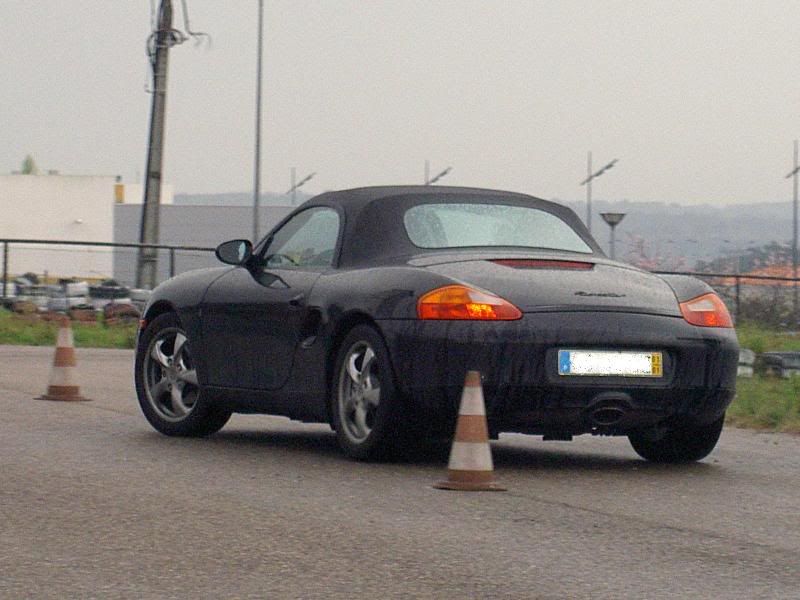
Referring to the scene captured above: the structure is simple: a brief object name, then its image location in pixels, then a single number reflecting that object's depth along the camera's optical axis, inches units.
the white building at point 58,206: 4473.4
